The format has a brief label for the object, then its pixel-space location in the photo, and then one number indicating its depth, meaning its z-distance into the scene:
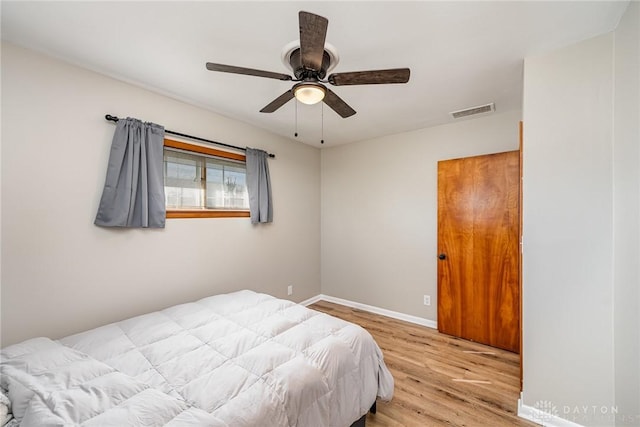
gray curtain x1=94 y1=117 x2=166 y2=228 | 2.18
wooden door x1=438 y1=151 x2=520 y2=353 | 2.80
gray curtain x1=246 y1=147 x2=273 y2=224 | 3.28
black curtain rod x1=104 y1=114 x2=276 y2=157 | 2.19
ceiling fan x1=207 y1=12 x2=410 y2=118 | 1.31
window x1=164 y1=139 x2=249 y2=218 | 2.66
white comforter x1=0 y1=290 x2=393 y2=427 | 1.09
